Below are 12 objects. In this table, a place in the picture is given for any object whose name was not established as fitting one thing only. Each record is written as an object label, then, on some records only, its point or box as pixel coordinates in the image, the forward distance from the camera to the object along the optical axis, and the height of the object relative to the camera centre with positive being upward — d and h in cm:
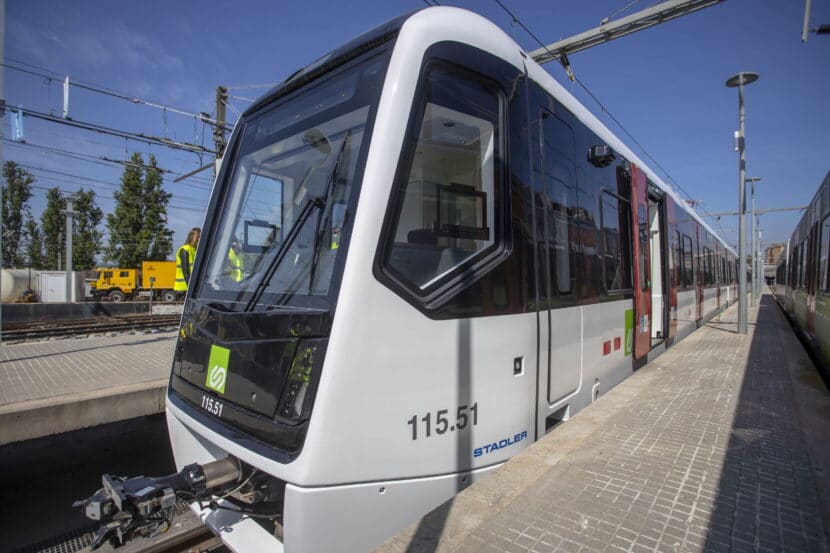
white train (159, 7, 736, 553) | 208 -10
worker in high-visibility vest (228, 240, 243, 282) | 303 +5
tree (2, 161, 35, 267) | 4000 +577
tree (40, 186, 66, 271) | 4031 +427
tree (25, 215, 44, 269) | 4150 +224
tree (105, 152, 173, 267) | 3684 +427
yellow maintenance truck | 3145 -80
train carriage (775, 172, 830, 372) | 699 +2
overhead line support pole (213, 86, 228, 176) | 1400 +490
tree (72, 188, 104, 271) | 3891 +327
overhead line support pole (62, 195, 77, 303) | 1973 +217
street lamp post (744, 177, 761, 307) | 2784 +313
